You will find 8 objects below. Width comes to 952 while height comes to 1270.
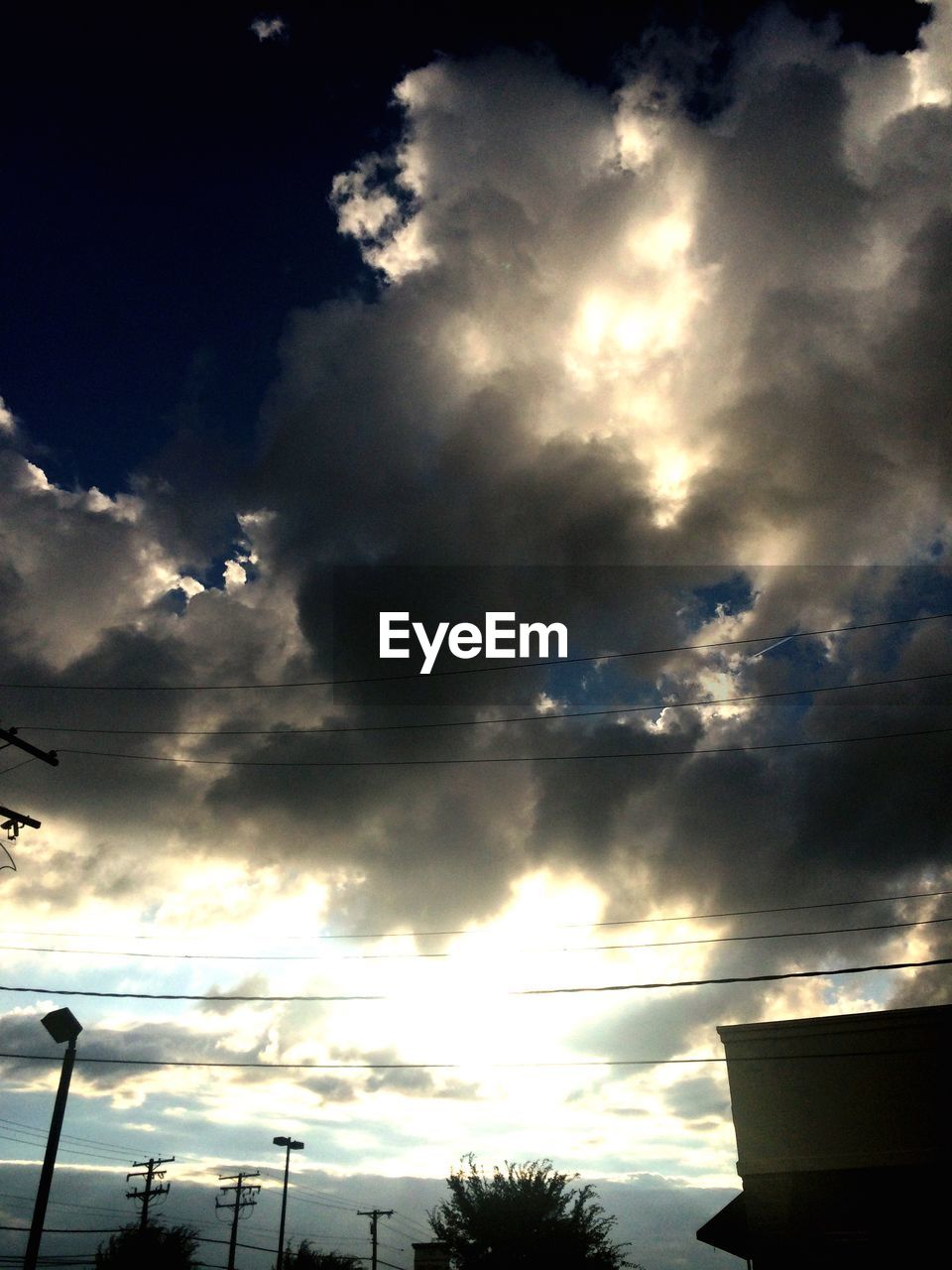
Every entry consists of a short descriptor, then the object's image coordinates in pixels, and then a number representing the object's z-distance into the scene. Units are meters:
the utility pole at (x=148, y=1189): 64.19
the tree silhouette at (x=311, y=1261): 68.81
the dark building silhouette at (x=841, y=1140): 19.19
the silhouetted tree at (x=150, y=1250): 56.31
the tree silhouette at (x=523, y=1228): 35.72
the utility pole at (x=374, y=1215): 78.84
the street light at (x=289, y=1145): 65.50
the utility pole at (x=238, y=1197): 67.38
